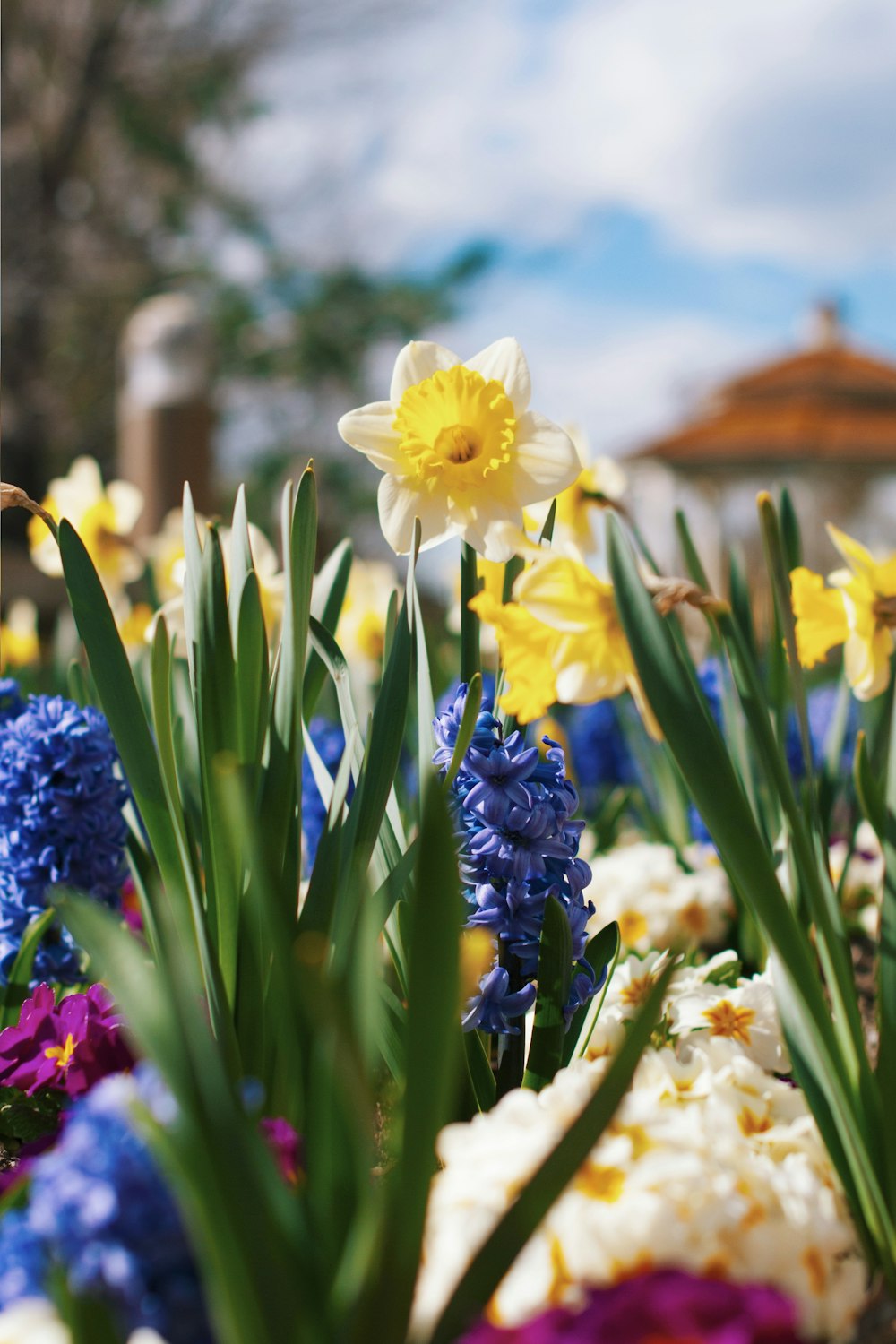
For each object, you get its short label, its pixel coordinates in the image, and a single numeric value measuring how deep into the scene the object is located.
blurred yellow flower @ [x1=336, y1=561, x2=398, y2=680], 2.39
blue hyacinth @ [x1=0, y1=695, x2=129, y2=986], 1.32
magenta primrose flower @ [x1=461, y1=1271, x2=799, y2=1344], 0.51
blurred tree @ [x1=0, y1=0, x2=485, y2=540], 9.73
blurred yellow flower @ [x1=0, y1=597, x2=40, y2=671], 2.59
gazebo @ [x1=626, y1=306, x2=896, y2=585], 13.23
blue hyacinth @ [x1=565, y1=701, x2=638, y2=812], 2.78
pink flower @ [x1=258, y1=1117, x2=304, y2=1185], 0.69
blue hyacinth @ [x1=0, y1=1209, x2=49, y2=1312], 0.60
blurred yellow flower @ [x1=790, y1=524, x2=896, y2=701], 0.94
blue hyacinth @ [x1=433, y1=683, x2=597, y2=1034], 0.94
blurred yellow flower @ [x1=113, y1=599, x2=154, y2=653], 1.94
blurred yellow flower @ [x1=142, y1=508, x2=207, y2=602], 1.70
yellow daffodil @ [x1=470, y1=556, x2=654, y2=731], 0.81
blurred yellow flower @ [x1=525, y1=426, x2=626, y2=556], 1.27
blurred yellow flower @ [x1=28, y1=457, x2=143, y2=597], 1.81
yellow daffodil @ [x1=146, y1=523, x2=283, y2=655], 1.50
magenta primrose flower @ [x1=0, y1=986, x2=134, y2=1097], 0.98
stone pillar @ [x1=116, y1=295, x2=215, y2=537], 5.29
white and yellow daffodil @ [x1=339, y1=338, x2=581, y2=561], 1.00
